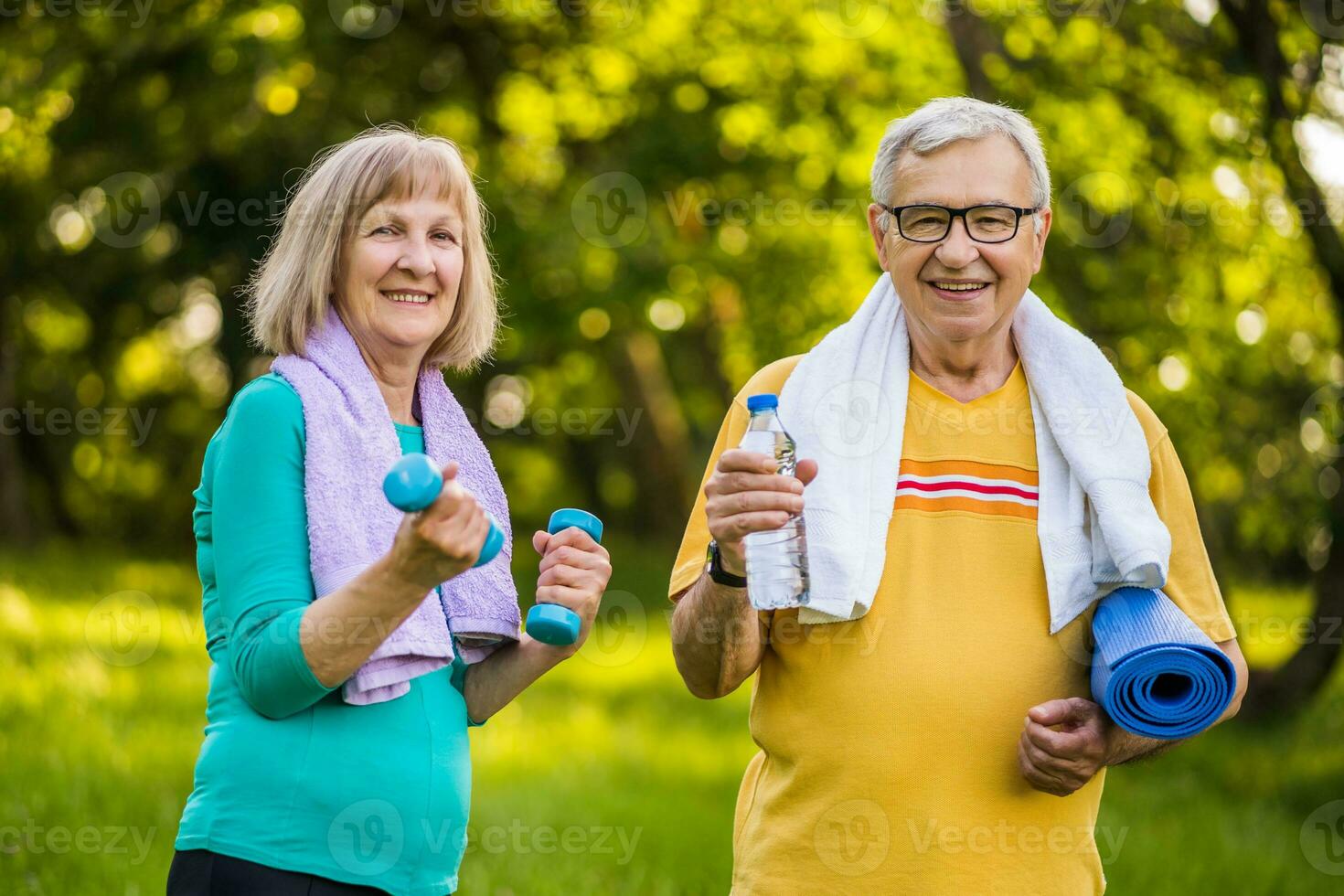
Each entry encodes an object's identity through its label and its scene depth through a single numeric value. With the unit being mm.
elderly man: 2686
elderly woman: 2332
